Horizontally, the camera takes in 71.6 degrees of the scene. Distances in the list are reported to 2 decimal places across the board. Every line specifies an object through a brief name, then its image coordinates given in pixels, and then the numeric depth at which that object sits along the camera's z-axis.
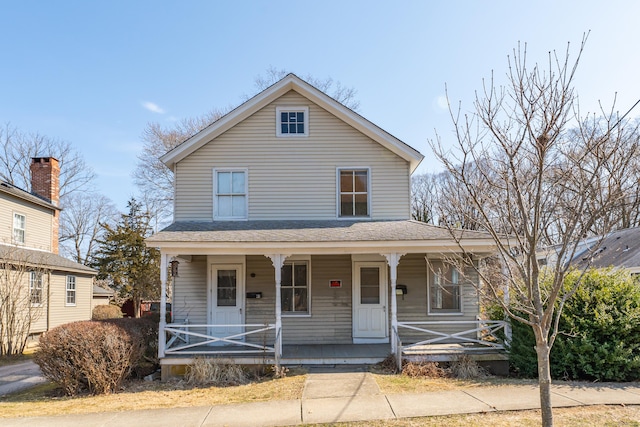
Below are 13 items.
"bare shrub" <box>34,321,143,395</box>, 8.63
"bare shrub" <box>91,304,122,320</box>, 23.45
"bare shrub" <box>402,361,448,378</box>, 9.30
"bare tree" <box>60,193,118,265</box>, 39.75
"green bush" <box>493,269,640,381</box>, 8.43
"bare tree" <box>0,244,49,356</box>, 14.20
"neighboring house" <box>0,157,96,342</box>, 16.53
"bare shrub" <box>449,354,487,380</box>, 9.28
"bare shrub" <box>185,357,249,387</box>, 9.34
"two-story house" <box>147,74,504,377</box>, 12.04
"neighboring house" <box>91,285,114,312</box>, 25.97
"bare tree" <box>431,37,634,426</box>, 4.64
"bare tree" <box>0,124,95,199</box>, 33.31
